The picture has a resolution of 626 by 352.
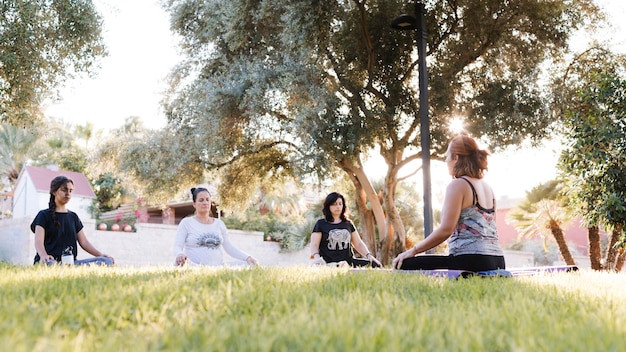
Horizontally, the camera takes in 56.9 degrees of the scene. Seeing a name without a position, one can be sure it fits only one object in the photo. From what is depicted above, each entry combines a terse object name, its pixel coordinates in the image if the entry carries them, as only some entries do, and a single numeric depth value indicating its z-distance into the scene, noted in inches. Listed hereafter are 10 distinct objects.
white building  1252.5
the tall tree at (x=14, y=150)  1708.9
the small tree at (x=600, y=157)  417.4
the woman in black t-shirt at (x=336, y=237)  375.2
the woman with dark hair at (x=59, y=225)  313.1
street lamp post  460.8
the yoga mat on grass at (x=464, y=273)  205.6
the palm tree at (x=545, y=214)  770.2
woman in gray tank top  224.2
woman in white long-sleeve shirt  347.3
